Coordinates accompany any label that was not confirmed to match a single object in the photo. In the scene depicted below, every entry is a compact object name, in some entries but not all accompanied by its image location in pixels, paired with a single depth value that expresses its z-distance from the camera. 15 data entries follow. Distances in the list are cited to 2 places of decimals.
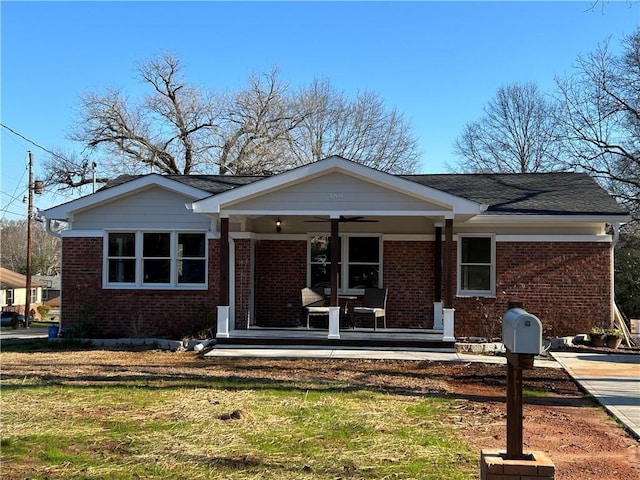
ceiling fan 13.98
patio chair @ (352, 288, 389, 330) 13.54
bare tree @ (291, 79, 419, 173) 39.31
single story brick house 13.88
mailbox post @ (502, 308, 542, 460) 3.90
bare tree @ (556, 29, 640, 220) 26.06
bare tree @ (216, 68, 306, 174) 37.69
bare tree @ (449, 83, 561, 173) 38.91
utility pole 33.59
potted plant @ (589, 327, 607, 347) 13.48
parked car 38.16
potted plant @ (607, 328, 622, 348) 13.43
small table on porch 14.64
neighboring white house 47.44
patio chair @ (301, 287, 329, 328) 13.61
